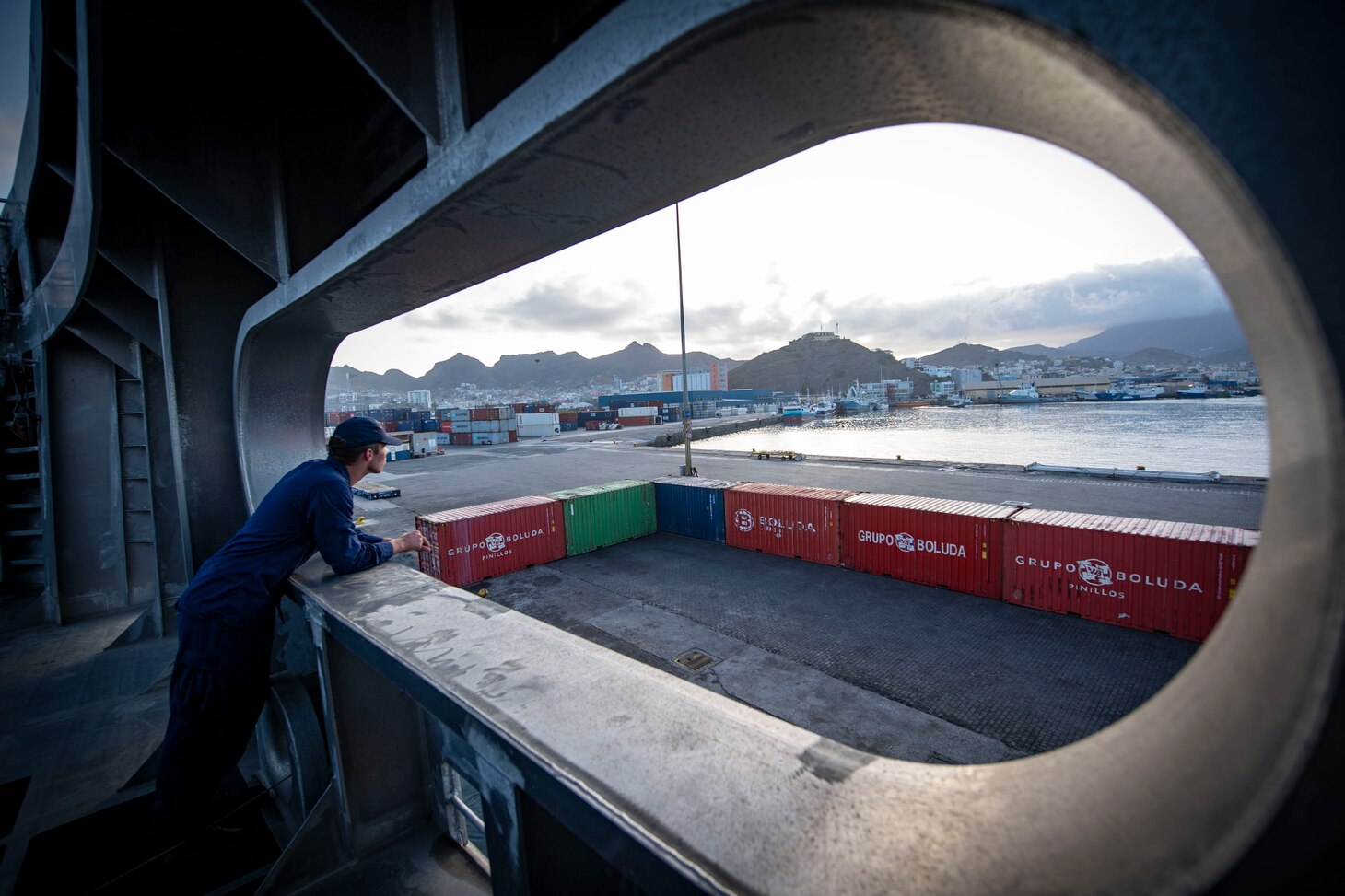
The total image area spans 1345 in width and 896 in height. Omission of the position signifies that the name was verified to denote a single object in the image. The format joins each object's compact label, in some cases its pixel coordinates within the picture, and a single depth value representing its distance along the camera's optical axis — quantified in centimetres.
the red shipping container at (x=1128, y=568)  1110
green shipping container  1969
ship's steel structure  89
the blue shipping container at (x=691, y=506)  2030
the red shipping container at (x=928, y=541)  1398
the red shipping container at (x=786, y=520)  1695
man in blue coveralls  370
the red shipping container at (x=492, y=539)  1669
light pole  2687
